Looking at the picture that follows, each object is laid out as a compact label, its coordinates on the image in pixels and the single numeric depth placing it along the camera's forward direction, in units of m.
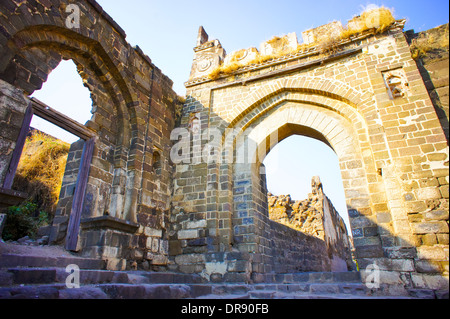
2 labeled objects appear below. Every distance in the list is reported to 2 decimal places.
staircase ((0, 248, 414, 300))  2.43
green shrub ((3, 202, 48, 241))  6.57
